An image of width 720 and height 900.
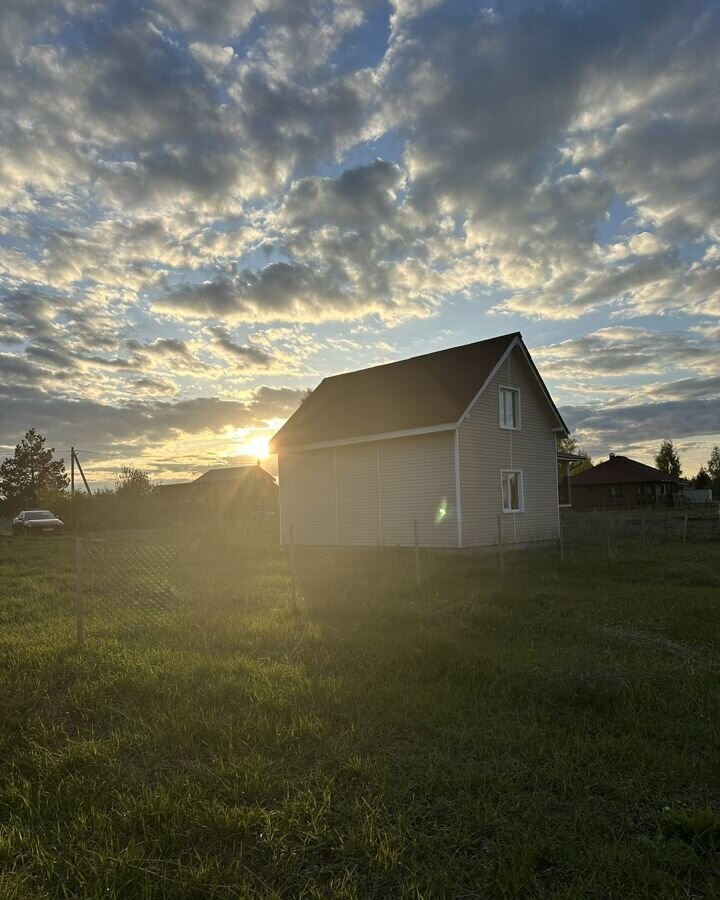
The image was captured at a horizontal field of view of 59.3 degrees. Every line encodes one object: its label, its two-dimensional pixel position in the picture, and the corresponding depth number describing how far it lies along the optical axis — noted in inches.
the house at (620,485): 2412.6
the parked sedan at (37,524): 1290.6
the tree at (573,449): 3253.4
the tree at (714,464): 3652.1
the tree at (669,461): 3516.2
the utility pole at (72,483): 1580.2
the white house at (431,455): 730.2
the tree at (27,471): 2657.5
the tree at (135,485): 1895.7
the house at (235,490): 2417.6
